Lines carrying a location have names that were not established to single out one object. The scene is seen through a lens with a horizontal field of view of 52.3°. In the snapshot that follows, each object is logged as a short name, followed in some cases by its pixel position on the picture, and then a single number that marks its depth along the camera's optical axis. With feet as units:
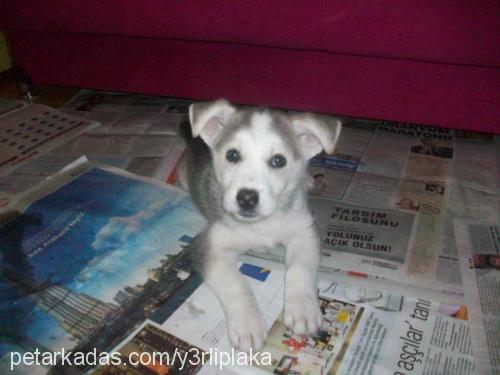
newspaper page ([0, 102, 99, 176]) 2.79
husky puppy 1.75
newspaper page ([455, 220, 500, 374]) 1.67
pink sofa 2.26
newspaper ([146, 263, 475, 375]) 1.63
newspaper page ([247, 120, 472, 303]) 2.03
